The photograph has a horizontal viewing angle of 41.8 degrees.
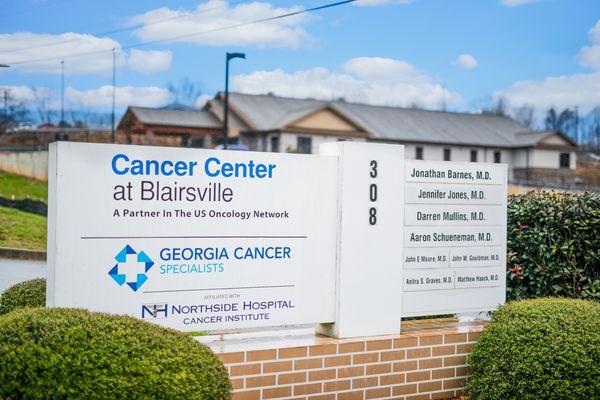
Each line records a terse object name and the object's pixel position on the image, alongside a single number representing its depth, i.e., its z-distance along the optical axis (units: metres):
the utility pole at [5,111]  39.84
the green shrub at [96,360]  4.50
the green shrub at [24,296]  7.39
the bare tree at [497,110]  95.66
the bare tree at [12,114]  44.84
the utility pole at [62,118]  54.88
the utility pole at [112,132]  54.26
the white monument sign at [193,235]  5.77
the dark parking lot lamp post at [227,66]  36.40
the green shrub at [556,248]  8.05
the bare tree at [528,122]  109.74
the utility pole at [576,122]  100.12
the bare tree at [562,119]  102.69
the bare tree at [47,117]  53.24
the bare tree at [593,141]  100.81
